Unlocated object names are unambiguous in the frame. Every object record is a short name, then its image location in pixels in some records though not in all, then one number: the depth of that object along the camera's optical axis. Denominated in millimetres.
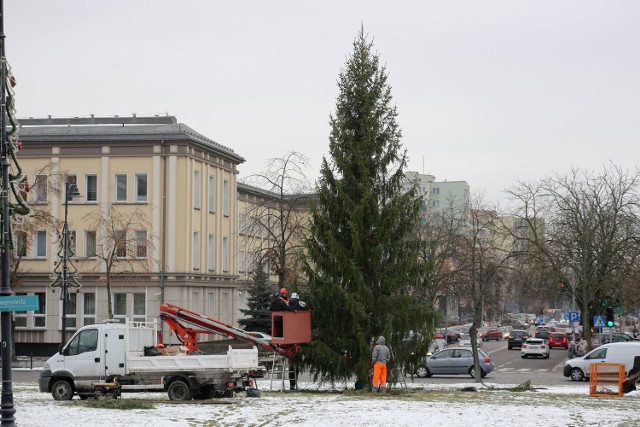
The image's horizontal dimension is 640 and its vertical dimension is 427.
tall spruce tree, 31594
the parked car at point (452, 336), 86888
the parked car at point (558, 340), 84938
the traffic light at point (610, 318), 47244
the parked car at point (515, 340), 86125
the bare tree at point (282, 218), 47000
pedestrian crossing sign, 53406
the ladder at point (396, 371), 32031
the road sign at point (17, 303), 17672
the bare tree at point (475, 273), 41478
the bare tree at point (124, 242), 57781
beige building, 61188
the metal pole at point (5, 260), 17891
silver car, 47062
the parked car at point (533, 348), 69125
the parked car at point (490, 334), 105375
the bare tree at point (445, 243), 60372
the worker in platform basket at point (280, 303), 30797
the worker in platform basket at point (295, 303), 30969
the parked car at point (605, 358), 39812
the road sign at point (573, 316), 61969
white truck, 26656
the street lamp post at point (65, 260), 44688
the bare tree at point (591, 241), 62344
